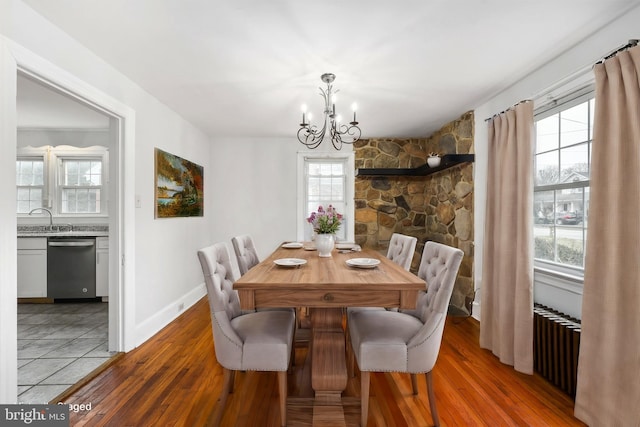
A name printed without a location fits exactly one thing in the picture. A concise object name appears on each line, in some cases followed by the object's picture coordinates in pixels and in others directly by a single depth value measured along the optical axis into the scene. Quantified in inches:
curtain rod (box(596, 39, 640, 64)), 63.1
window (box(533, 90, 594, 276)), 85.6
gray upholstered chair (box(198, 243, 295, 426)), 65.7
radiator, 78.0
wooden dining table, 61.9
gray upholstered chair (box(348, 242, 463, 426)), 65.3
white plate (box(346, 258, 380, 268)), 76.9
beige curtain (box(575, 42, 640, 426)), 62.7
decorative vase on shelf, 146.6
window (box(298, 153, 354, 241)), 187.0
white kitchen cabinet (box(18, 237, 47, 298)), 150.7
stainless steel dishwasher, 151.8
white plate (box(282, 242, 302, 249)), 117.4
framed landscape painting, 124.6
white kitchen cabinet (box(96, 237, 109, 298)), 153.4
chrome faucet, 168.1
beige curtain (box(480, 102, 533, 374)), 90.7
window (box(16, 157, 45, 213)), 169.0
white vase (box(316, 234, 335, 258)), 94.0
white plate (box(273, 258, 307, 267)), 77.5
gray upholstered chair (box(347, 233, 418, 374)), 91.6
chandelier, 97.8
